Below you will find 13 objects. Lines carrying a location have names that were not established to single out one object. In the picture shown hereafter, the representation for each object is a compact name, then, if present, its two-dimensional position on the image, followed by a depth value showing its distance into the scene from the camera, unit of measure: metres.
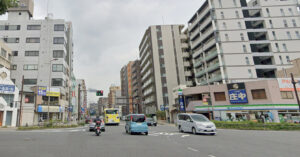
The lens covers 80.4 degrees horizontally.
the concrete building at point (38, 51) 44.50
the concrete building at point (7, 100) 31.40
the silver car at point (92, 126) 21.64
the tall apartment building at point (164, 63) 62.53
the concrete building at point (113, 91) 116.61
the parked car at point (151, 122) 34.46
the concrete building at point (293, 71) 37.44
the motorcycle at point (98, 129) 15.99
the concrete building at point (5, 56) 39.09
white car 16.17
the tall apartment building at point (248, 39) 43.88
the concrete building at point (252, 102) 31.39
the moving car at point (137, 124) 17.05
